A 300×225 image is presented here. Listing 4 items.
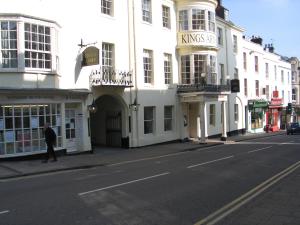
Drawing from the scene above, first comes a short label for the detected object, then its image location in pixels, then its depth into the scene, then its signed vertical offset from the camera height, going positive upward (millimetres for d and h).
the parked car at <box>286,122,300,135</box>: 33514 -1998
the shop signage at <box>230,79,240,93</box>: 25626 +2163
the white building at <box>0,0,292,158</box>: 13559 +2321
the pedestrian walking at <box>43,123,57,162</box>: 13175 -1010
